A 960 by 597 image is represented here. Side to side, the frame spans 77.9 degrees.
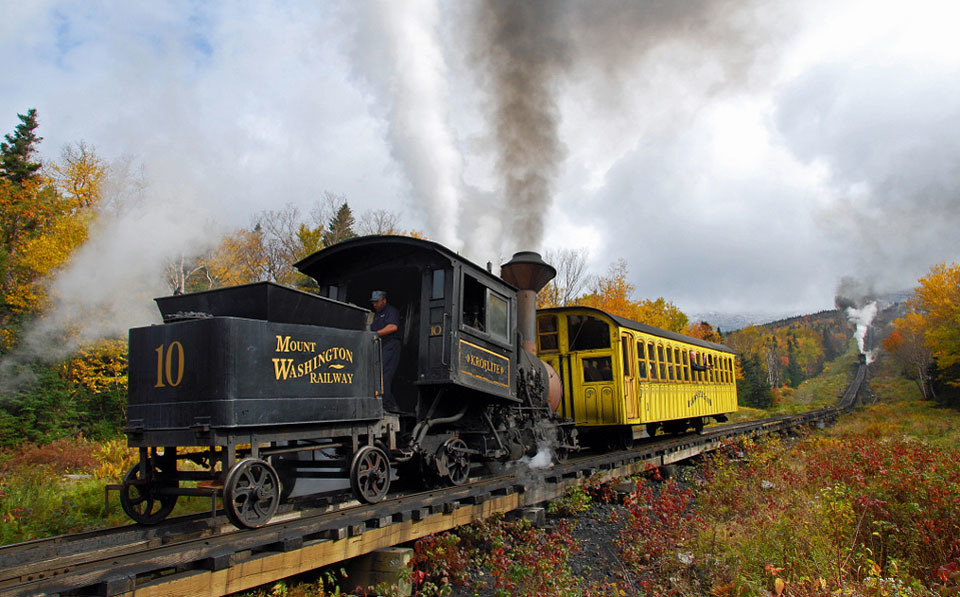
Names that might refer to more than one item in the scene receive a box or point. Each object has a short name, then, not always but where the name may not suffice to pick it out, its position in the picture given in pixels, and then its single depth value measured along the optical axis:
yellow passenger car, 11.77
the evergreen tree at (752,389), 49.72
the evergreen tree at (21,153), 29.33
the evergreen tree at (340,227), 32.53
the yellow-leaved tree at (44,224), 17.33
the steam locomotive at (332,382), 4.88
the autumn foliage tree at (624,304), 32.97
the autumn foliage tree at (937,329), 32.56
